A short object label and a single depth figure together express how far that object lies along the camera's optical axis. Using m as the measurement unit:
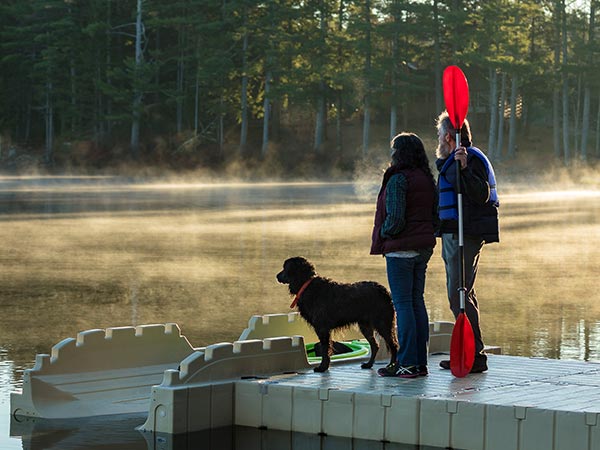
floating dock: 9.02
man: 10.75
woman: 10.52
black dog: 10.59
